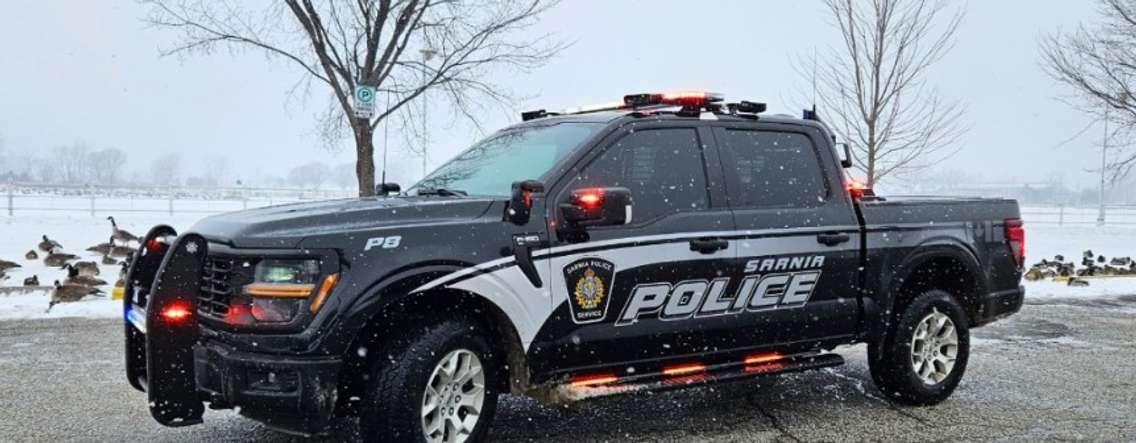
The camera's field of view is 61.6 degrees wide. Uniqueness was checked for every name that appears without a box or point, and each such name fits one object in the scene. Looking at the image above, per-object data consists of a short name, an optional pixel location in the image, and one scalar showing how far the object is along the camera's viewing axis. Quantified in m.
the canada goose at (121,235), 14.62
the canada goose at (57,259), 13.30
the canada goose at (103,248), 14.21
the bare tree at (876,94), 15.66
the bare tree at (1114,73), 18.02
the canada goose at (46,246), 14.53
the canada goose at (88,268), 12.10
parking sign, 10.58
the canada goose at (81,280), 10.81
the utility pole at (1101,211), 33.52
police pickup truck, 4.11
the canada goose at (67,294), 10.11
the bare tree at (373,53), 13.88
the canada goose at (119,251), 13.88
